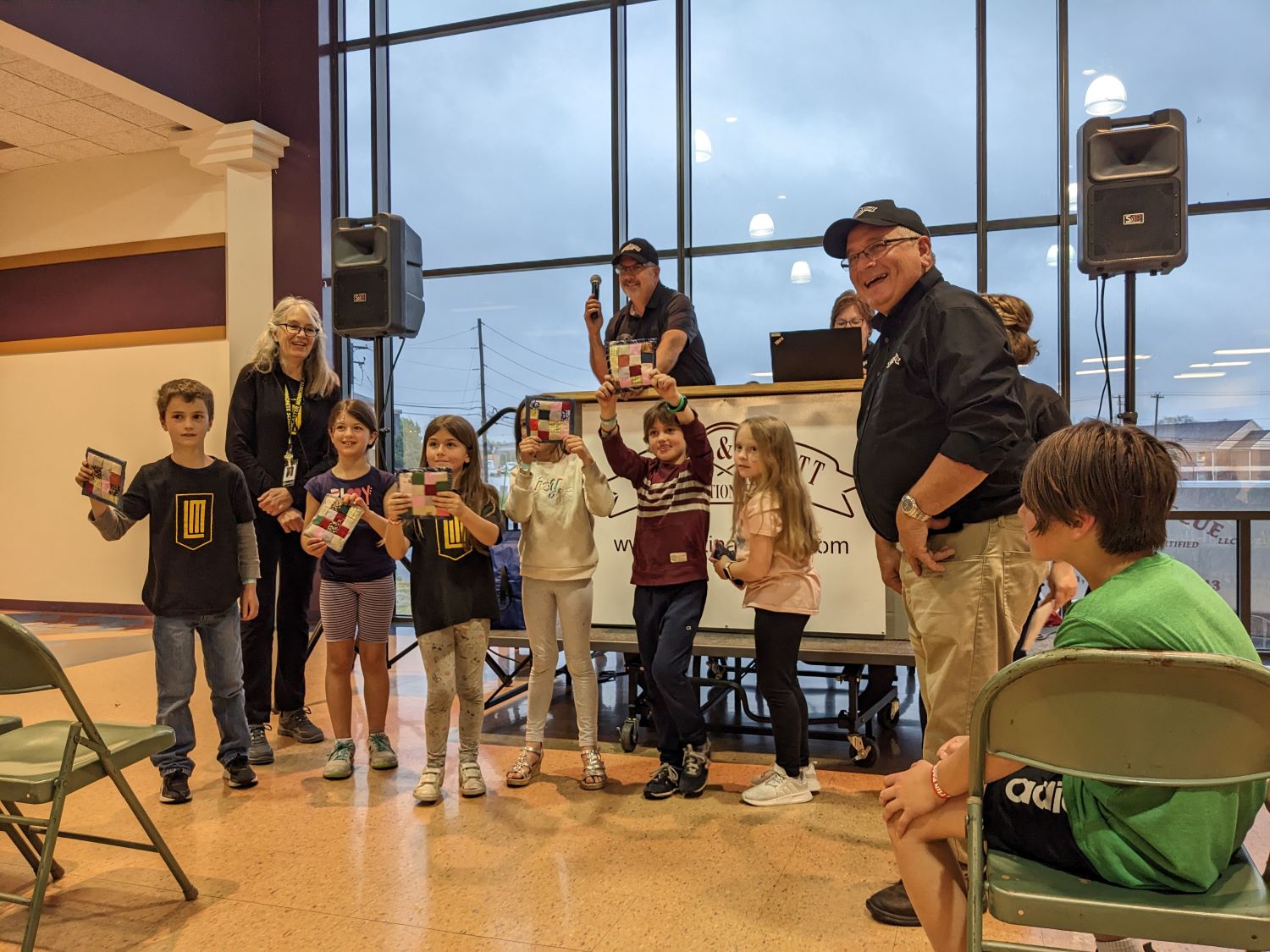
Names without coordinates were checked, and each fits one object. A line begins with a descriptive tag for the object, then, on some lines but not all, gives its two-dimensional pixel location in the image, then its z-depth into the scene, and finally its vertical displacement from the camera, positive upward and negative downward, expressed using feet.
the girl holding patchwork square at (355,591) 10.78 -1.32
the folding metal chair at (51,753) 6.38 -2.10
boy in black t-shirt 9.87 -0.92
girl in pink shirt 9.76 -1.03
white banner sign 11.96 -0.50
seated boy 4.13 -1.49
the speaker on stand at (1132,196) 11.41 +3.52
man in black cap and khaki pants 6.59 +0.07
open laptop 12.41 +1.66
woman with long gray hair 11.94 +0.30
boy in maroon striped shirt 10.05 -1.02
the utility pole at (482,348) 22.56 +3.29
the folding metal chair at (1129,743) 3.87 -1.21
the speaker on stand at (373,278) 15.58 +3.50
